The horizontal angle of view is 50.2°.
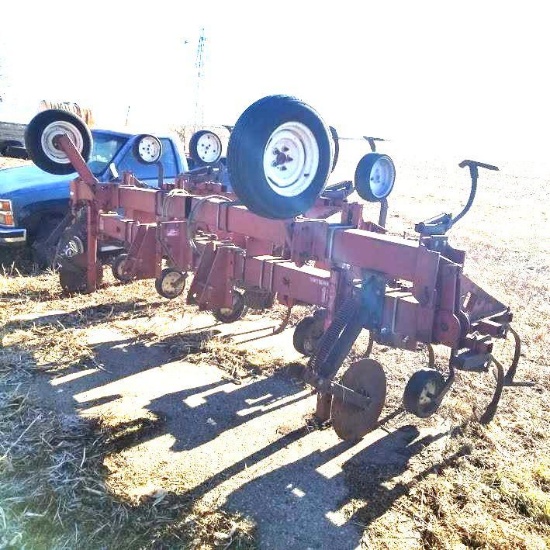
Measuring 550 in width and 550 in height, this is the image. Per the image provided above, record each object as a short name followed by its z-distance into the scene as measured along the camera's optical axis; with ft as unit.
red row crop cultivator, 11.90
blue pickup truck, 24.79
